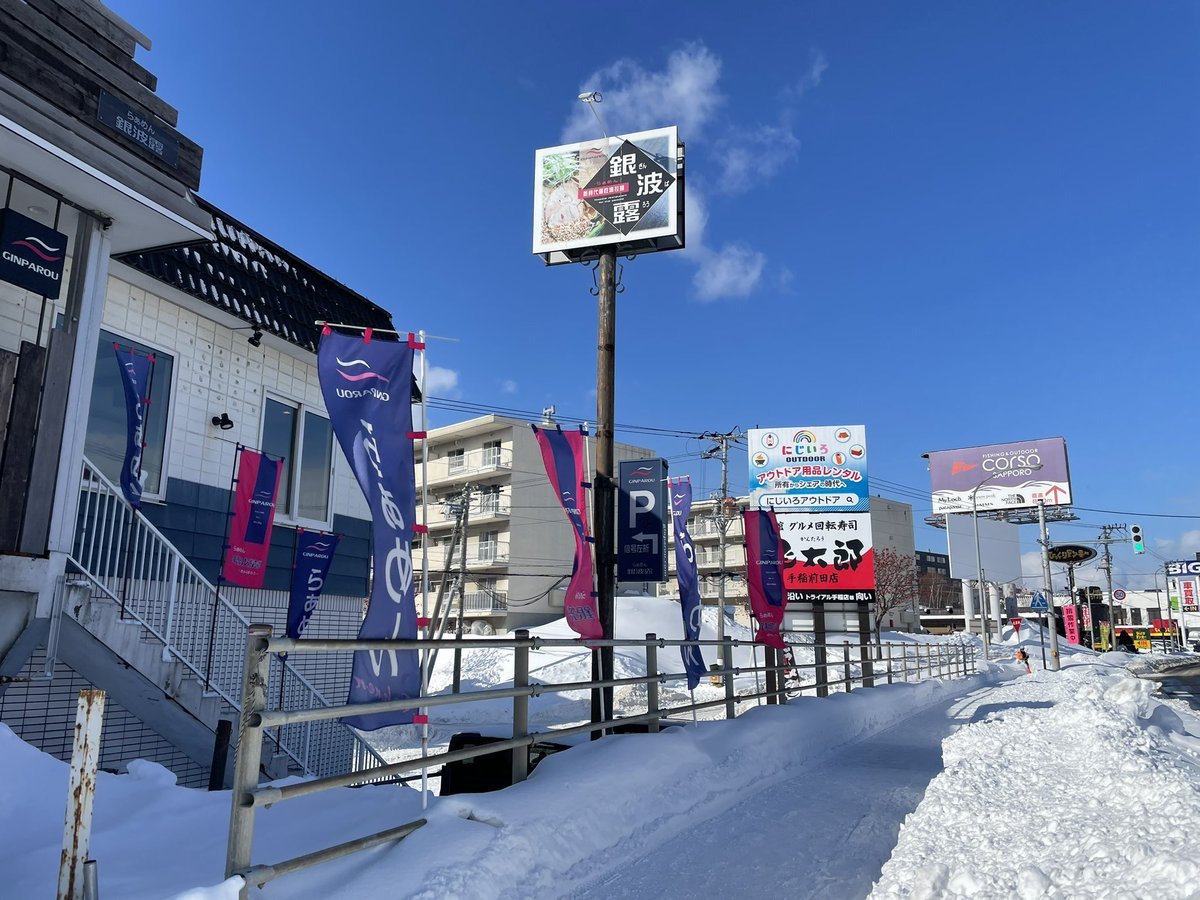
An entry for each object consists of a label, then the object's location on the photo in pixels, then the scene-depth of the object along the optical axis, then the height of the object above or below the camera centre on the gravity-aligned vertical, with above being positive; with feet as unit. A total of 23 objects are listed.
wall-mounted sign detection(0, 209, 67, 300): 20.88 +8.41
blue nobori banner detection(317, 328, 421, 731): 15.79 +2.38
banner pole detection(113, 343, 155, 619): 27.12 +2.42
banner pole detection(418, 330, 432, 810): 15.37 -0.05
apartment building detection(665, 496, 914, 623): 213.66 +10.43
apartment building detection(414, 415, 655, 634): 174.29 +14.17
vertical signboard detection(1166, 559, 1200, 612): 248.93 +5.26
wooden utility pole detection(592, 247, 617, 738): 35.06 +4.96
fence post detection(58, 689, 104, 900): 9.78 -2.23
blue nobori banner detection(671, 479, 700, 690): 38.81 +0.62
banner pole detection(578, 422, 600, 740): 30.42 -2.02
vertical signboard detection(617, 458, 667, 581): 41.57 +3.64
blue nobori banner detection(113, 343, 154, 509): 30.01 +6.08
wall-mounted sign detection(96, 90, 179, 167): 23.18 +12.88
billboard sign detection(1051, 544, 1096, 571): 179.93 +9.76
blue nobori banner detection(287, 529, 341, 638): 36.83 +0.66
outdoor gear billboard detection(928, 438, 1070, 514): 185.98 +27.67
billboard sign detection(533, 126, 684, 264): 42.42 +20.32
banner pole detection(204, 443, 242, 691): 26.73 +0.12
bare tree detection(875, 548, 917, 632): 222.26 +4.34
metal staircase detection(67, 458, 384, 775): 24.00 -1.25
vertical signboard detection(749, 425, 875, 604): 60.80 +7.02
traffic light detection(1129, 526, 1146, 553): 159.02 +11.71
